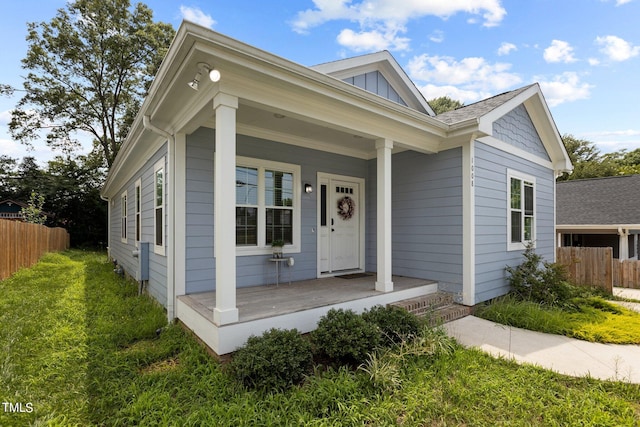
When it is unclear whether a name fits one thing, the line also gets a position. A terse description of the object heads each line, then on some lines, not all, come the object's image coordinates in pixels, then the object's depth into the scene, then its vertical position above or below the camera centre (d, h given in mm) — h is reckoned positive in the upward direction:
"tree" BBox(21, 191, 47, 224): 13710 +118
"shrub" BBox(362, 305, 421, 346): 3370 -1218
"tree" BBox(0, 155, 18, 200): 19219 +2256
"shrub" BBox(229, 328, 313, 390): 2590 -1262
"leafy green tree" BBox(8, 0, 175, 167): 16344 +8255
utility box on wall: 5430 -811
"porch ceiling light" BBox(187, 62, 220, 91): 2854 +1404
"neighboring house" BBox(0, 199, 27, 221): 18766 +552
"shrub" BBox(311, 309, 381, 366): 2969 -1212
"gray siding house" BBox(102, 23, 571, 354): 3086 +503
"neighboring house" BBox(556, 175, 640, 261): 11094 +104
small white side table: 4788 -752
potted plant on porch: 4922 -497
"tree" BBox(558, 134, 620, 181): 23516 +4867
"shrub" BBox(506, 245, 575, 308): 5375 -1213
